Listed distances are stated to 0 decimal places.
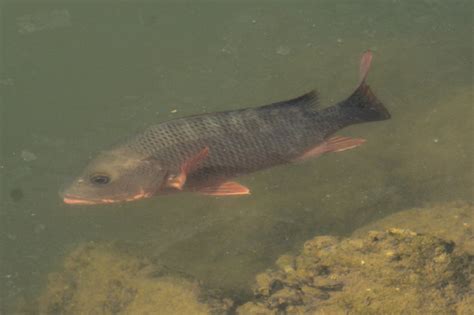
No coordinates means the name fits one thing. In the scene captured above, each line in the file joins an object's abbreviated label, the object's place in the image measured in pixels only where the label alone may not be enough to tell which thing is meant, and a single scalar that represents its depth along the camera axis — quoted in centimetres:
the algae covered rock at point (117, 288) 313
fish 362
